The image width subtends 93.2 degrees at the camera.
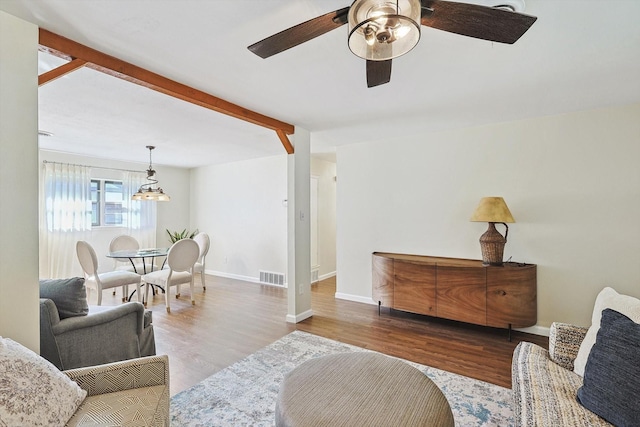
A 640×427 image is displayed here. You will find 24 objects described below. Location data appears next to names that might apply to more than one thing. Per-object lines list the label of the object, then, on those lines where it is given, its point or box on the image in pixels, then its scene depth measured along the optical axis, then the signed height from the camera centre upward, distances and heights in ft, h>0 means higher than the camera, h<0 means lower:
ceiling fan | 3.72 +2.55
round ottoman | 4.21 -2.78
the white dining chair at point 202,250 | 16.98 -1.88
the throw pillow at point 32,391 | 3.72 -2.29
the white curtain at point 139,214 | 19.49 +0.23
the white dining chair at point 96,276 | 12.92 -2.60
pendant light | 15.81 +1.21
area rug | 6.38 -4.25
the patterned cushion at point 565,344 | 5.70 -2.48
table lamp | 10.44 -0.18
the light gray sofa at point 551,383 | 4.21 -2.80
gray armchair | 6.34 -2.75
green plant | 20.17 -1.24
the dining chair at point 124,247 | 16.57 -1.67
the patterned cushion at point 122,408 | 4.08 -2.74
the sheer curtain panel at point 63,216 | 16.03 +0.10
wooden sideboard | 10.27 -2.68
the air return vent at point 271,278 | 18.26 -3.76
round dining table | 14.66 -1.83
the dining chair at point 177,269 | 13.92 -2.47
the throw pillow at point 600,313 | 5.15 -1.69
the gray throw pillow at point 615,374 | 3.95 -2.23
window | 18.43 +0.92
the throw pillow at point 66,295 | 6.82 -1.74
